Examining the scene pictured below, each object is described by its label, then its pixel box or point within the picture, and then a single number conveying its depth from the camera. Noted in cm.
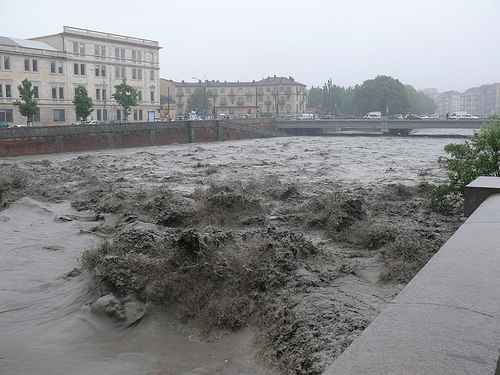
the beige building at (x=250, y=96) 15075
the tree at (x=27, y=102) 6438
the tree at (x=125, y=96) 7738
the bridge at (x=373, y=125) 6469
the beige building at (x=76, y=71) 6925
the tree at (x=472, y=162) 1335
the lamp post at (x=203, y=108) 12519
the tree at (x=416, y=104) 16790
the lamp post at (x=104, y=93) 8212
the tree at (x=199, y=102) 12950
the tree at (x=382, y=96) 12612
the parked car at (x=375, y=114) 10009
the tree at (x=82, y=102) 7025
